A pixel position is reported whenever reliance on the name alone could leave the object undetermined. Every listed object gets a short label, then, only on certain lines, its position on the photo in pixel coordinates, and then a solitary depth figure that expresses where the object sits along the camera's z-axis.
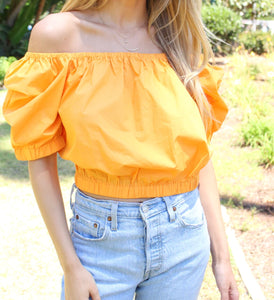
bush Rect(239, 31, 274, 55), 11.92
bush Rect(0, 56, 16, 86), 8.54
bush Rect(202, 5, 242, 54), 12.43
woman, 1.25
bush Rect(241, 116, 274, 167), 4.75
